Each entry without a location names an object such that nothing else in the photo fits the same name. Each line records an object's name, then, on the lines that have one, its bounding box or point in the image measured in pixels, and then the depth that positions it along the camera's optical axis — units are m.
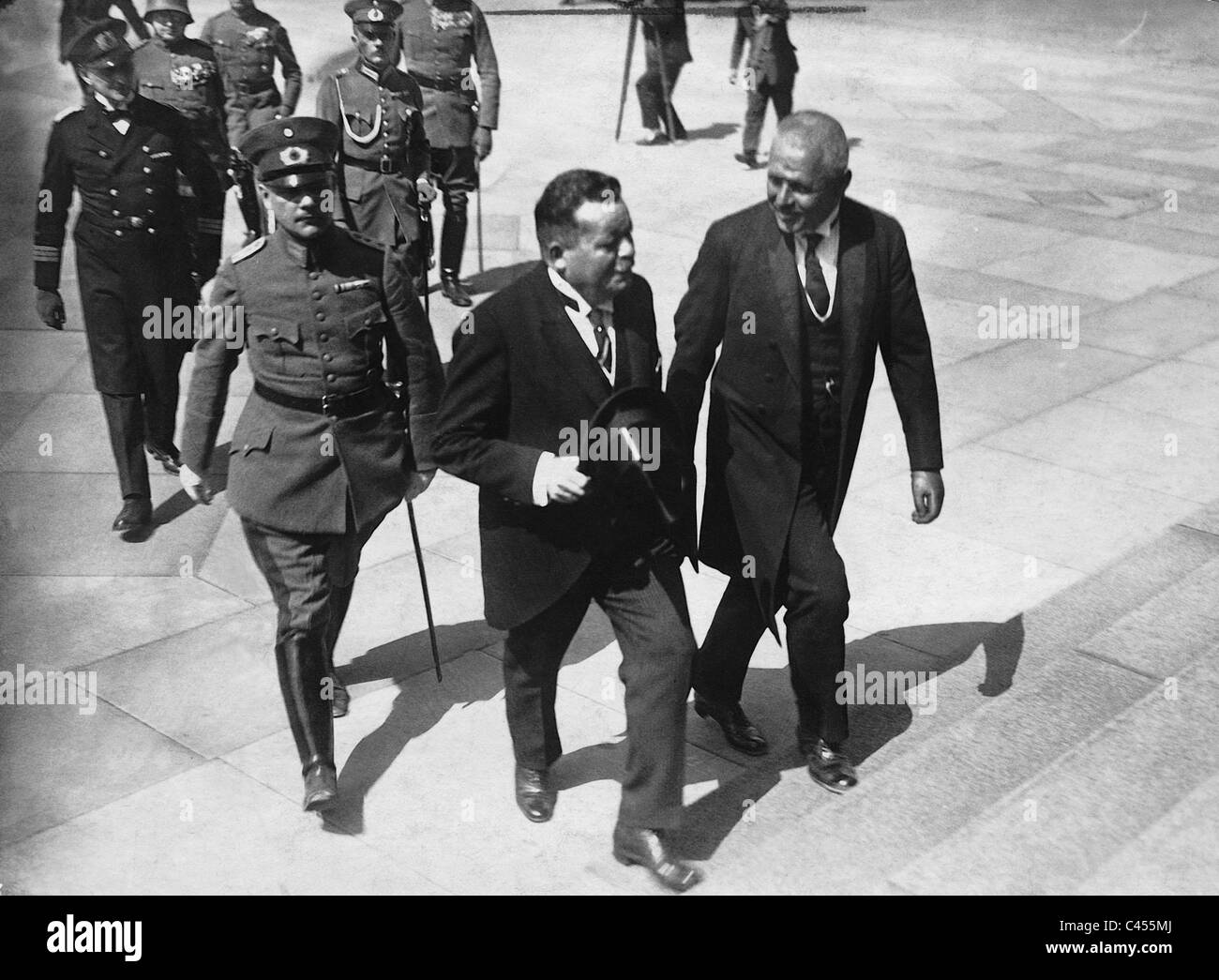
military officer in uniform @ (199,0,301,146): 11.14
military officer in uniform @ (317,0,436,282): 8.75
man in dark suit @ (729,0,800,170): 14.35
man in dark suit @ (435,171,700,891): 4.16
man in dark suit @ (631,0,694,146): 15.36
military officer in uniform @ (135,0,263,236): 9.77
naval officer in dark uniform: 6.87
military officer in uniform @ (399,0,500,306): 10.32
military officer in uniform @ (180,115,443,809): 4.67
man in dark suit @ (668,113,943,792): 4.63
